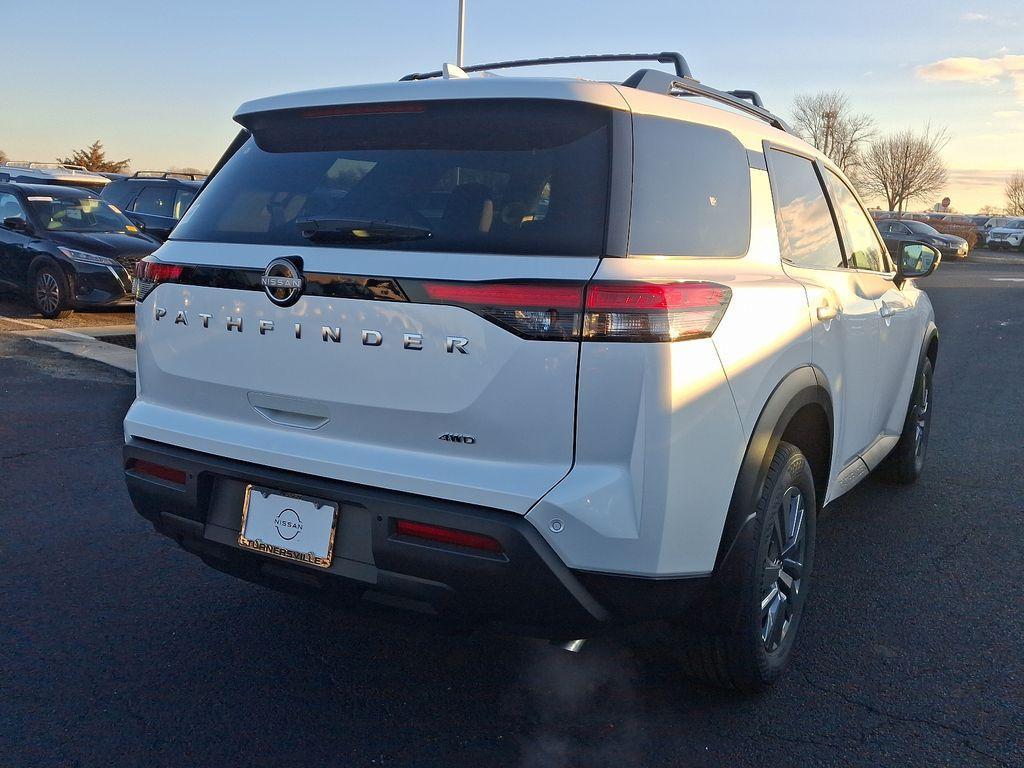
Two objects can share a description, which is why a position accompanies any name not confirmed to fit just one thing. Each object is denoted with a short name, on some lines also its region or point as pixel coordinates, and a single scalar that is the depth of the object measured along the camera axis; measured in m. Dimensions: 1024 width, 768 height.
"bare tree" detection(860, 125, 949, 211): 59.72
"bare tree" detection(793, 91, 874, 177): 57.44
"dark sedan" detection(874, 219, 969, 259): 34.41
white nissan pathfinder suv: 2.38
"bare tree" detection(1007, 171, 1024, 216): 77.50
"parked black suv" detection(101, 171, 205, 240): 14.80
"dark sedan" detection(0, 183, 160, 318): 11.43
